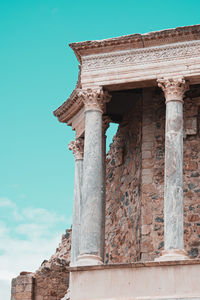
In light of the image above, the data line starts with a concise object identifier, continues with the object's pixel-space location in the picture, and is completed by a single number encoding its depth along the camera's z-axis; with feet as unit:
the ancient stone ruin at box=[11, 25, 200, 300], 47.26
